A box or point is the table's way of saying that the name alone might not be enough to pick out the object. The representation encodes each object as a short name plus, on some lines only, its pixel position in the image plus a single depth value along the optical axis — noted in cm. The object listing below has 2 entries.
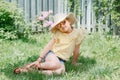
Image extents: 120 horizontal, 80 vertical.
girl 361
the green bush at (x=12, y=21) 578
